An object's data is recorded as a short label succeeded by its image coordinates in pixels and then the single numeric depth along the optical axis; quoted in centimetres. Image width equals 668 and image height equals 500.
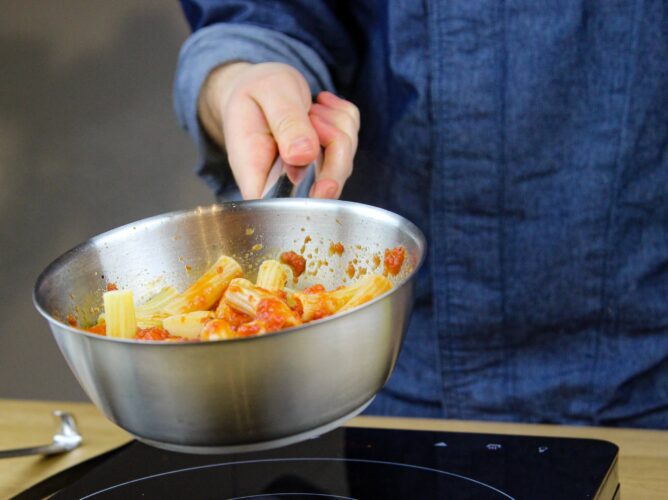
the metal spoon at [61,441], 78
